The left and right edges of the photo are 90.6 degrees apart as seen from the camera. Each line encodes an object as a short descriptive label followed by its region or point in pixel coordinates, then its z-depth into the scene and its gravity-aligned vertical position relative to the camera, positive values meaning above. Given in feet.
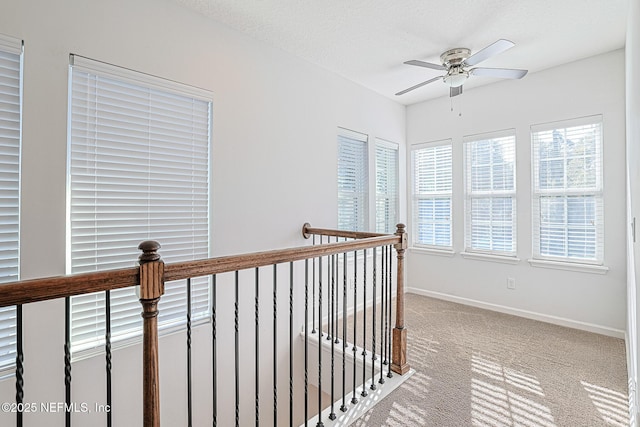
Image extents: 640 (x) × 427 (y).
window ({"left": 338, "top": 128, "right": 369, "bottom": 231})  11.89 +1.42
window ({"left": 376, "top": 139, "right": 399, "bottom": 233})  13.61 +1.39
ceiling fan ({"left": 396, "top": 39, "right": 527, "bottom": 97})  8.34 +4.19
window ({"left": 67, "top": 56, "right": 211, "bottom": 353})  6.31 +0.77
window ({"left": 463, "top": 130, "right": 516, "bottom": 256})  11.94 +0.97
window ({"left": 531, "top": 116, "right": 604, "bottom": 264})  10.12 +0.89
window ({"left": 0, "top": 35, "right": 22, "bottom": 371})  5.56 +0.73
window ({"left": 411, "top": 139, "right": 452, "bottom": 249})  13.76 +1.06
